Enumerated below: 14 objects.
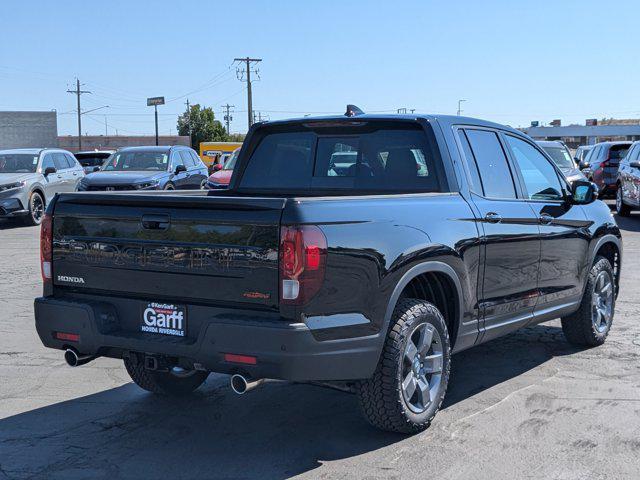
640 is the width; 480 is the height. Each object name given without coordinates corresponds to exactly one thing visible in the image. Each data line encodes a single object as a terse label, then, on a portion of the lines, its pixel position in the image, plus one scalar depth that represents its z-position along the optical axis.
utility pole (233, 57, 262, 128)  74.19
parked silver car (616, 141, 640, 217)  18.80
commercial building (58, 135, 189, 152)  118.19
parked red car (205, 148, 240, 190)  18.42
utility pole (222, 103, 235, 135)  142.44
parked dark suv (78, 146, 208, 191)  18.47
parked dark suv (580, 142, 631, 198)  23.95
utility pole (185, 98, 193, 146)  120.96
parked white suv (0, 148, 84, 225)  19.08
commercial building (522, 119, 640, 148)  120.48
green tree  122.25
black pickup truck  4.36
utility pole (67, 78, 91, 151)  105.38
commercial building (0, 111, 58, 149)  86.56
